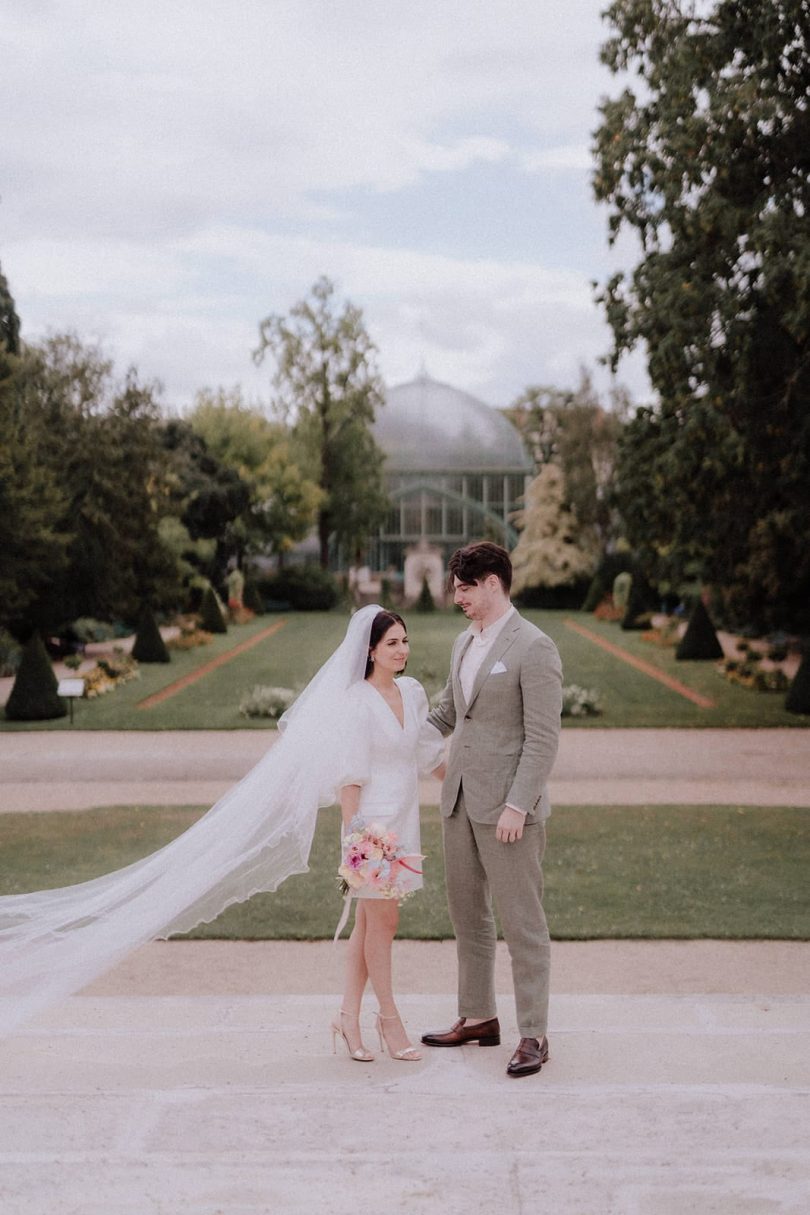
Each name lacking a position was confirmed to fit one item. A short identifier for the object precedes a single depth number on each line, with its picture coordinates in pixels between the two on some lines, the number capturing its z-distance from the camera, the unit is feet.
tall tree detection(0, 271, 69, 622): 58.03
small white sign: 54.08
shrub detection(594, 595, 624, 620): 129.90
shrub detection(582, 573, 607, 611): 141.59
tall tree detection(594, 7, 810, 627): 48.75
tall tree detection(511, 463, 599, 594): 148.87
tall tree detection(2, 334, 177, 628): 79.92
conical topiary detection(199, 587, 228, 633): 110.73
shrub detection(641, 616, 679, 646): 97.45
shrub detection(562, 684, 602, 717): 60.49
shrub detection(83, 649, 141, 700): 69.92
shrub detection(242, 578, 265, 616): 139.13
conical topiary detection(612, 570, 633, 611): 128.77
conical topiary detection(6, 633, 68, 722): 59.41
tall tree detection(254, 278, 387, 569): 158.92
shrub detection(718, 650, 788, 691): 69.77
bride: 16.25
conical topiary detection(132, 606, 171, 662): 87.45
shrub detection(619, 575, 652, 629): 113.09
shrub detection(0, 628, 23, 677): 79.36
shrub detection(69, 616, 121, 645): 99.50
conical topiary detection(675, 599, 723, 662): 85.71
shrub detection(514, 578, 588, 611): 151.12
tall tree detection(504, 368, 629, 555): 148.56
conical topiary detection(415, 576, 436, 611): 144.97
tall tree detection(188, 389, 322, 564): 146.72
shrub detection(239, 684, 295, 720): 60.23
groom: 15.83
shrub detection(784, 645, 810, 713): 59.62
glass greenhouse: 174.91
